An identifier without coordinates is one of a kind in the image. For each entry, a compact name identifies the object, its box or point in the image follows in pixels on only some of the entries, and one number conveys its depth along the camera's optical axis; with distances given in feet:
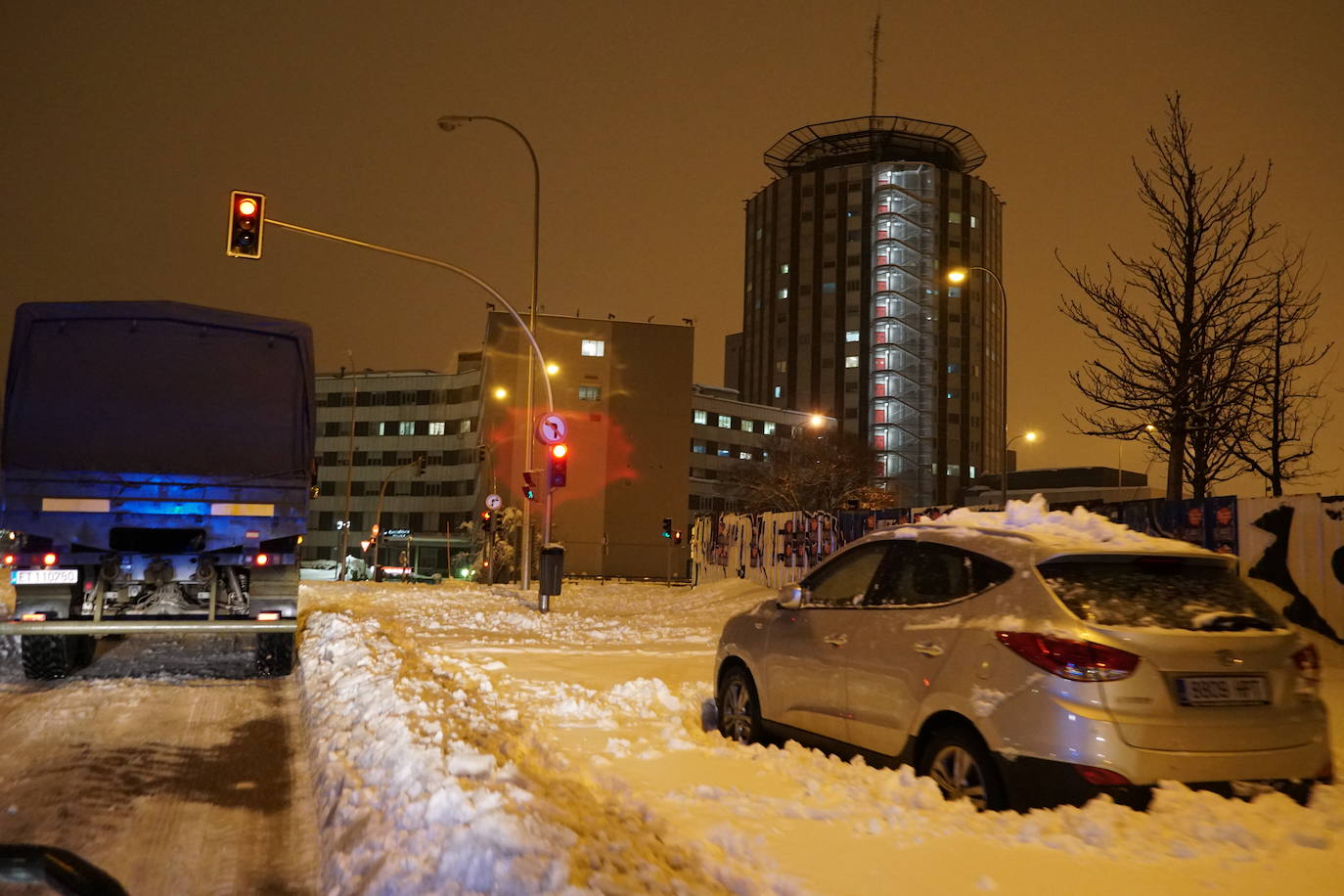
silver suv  16.17
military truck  33.55
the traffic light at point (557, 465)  70.85
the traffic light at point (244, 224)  58.18
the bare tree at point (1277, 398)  70.85
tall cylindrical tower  355.36
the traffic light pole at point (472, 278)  63.91
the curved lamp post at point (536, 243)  78.69
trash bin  66.18
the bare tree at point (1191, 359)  69.41
